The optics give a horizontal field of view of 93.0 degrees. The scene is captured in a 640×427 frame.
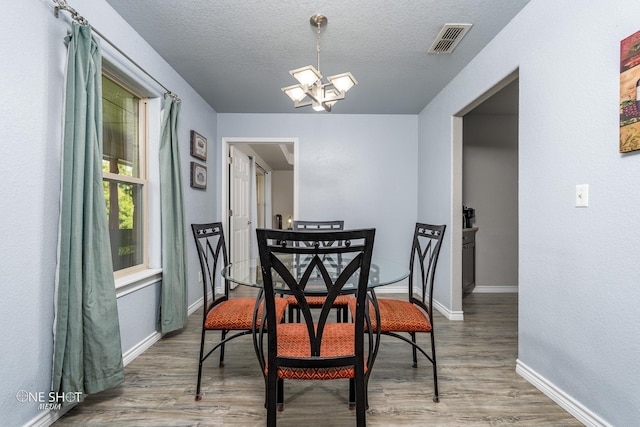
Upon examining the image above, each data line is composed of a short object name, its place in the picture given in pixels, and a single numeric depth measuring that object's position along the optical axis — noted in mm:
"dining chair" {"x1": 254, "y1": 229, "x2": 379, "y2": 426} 1109
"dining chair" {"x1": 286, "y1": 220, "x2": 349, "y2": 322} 2088
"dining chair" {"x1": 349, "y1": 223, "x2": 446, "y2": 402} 1725
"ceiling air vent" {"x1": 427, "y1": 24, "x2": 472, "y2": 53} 2090
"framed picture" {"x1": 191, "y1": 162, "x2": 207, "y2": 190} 3189
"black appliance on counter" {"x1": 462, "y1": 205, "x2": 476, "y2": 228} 3809
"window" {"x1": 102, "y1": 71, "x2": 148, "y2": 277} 2107
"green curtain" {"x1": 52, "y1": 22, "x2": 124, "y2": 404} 1517
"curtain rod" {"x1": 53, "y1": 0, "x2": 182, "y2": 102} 1538
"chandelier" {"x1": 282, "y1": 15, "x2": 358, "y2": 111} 1783
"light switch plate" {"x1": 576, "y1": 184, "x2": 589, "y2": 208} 1485
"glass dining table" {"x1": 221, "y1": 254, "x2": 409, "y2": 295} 1484
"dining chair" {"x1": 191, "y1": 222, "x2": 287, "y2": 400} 1765
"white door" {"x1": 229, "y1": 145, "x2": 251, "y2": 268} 4125
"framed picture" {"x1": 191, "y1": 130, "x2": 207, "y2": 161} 3168
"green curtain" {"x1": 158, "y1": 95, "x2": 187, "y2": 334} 2457
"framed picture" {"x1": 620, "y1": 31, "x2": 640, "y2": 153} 1244
